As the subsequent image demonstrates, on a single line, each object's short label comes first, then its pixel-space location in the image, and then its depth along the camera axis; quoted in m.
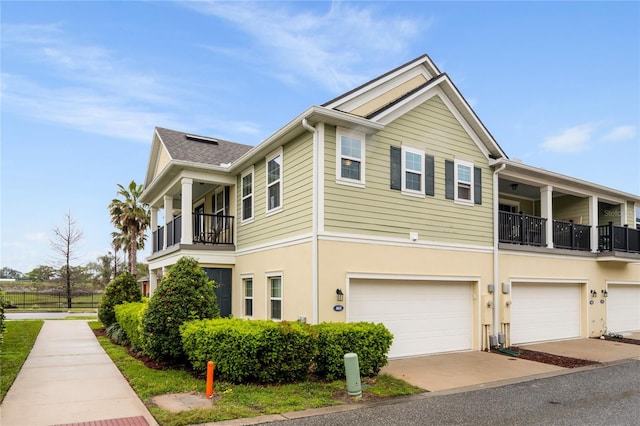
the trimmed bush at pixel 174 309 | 9.86
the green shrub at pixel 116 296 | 17.34
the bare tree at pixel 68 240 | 36.00
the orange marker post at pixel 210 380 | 7.71
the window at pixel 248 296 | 14.10
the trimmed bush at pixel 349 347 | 8.85
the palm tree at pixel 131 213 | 35.16
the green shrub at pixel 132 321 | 11.17
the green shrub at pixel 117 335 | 14.10
